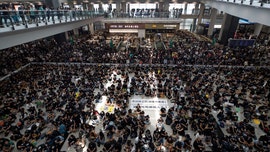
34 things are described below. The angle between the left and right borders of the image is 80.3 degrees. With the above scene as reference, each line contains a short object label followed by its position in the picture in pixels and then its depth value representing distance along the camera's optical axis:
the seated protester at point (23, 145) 7.23
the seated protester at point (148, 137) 7.55
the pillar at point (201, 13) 30.77
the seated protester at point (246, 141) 7.43
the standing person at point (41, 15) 11.05
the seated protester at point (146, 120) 9.17
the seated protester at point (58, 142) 7.53
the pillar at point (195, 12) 32.66
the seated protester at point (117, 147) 7.12
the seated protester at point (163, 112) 9.72
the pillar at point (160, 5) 32.29
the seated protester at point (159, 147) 7.51
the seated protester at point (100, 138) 7.84
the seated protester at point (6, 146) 7.23
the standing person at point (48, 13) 11.72
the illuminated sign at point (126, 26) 26.88
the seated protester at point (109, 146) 7.17
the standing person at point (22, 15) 9.30
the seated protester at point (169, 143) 7.59
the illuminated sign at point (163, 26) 26.26
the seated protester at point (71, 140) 7.76
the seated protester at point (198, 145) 7.28
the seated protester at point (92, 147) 7.19
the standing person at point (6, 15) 8.36
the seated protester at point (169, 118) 9.17
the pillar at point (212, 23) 26.37
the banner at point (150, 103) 10.97
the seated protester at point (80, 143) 7.79
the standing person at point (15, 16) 8.74
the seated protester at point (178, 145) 7.25
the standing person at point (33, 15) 10.19
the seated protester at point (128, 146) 7.30
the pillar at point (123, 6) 31.48
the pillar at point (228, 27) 21.50
